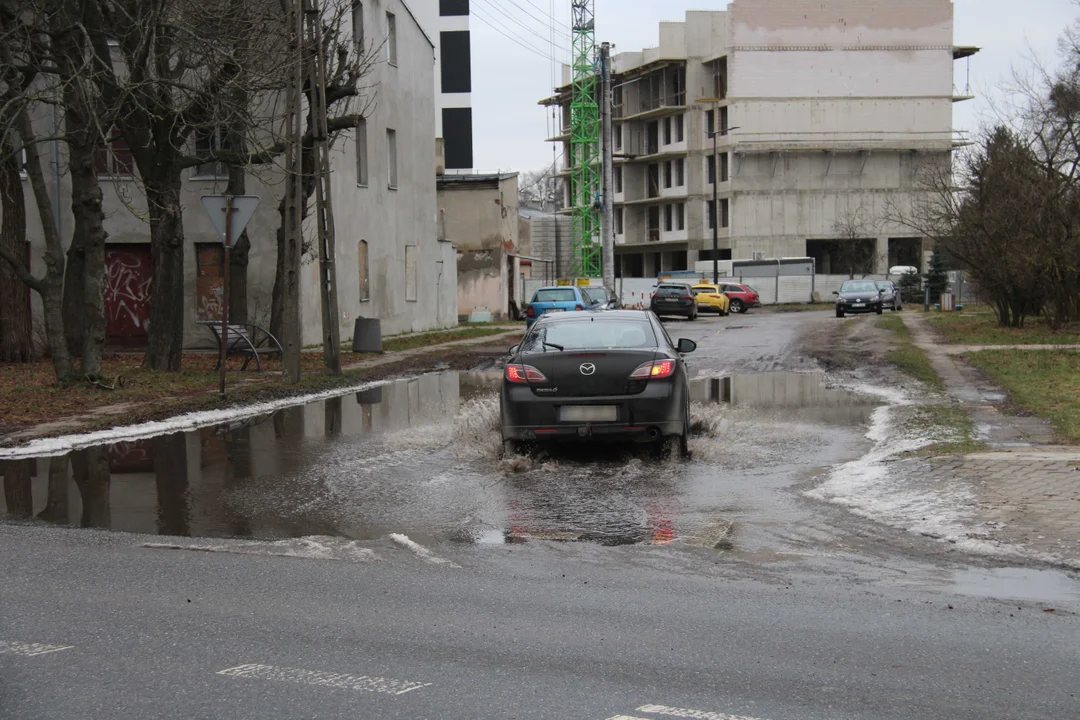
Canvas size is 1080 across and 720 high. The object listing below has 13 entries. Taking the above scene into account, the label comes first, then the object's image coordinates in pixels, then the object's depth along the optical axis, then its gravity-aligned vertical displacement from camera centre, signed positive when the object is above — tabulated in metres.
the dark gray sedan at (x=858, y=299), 48.94 -0.74
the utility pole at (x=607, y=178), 51.38 +4.90
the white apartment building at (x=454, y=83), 65.69 +11.97
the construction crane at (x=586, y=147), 83.44 +10.56
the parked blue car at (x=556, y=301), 34.53 -0.41
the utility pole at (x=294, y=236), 17.91 +0.91
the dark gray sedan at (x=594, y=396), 10.44 -1.00
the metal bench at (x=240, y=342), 20.00 -0.87
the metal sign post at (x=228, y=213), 15.44 +1.10
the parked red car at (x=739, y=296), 60.25 -0.64
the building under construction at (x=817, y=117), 78.50 +11.57
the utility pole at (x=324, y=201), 18.14 +1.48
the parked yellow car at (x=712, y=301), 55.25 -0.81
